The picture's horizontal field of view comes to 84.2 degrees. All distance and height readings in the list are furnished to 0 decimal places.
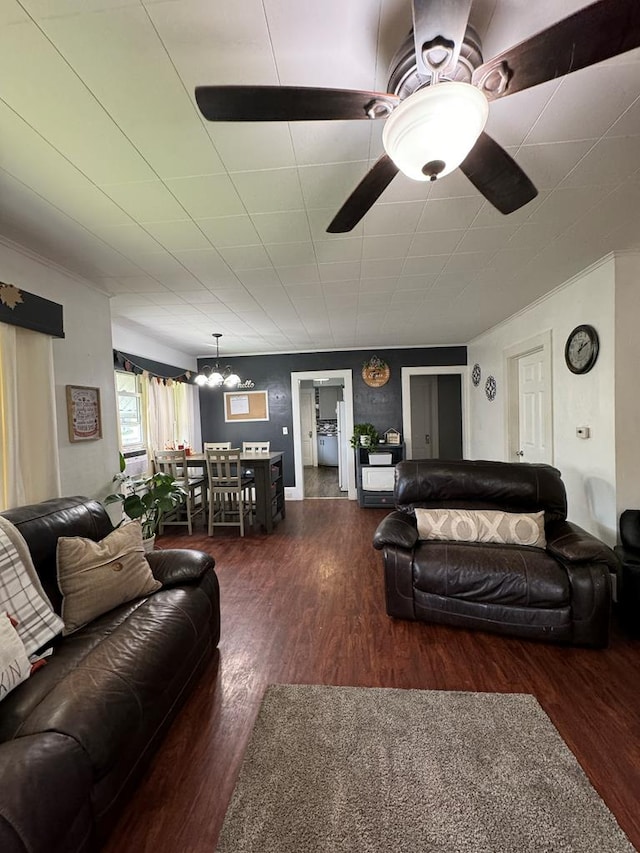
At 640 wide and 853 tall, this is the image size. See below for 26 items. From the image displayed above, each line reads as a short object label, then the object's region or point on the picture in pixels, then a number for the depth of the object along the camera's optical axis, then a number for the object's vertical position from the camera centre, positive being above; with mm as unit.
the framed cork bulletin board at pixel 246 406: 6191 +254
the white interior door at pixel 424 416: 6977 -22
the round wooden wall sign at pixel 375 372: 5922 +742
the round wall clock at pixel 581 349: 2758 +499
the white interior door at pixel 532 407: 3662 +54
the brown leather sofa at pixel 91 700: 902 -927
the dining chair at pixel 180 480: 4414 -756
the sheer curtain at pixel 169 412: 4752 +150
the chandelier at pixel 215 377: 4988 +632
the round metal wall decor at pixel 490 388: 4784 +344
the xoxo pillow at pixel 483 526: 2430 -795
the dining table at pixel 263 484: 4352 -802
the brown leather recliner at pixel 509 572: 2041 -973
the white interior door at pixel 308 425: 8227 -174
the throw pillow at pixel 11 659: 1215 -824
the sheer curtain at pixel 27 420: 2223 +46
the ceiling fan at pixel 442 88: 817 +880
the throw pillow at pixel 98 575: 1658 -751
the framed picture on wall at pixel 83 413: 2684 +95
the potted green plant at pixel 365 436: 5516 -303
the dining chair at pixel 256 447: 5902 -452
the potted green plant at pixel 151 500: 3012 -678
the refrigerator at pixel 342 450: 6241 -588
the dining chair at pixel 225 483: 4281 -778
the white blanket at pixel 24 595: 1431 -704
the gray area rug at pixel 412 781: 1148 -1369
